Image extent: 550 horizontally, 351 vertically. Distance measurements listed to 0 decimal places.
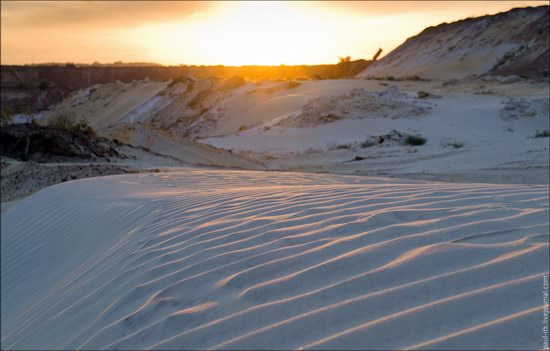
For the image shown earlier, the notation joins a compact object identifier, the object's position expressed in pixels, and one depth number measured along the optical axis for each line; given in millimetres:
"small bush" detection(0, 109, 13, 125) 15688
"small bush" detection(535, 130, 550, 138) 14733
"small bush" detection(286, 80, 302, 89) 30000
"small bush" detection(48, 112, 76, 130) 15758
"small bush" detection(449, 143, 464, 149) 14922
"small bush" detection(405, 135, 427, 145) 15945
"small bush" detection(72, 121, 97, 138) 15039
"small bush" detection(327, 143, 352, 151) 16844
